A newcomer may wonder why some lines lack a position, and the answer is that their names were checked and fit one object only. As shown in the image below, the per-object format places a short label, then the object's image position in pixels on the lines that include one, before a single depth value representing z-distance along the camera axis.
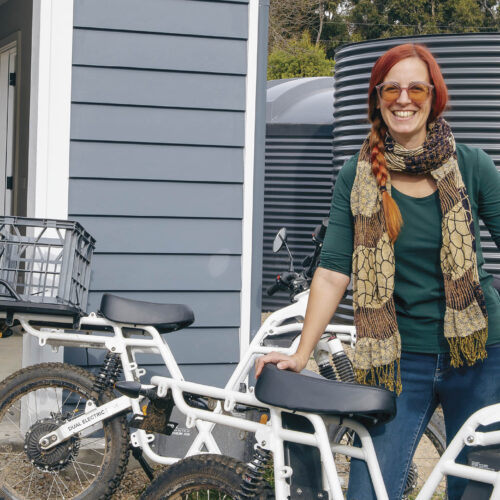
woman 2.34
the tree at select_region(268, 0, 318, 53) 29.12
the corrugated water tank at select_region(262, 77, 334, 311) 8.95
